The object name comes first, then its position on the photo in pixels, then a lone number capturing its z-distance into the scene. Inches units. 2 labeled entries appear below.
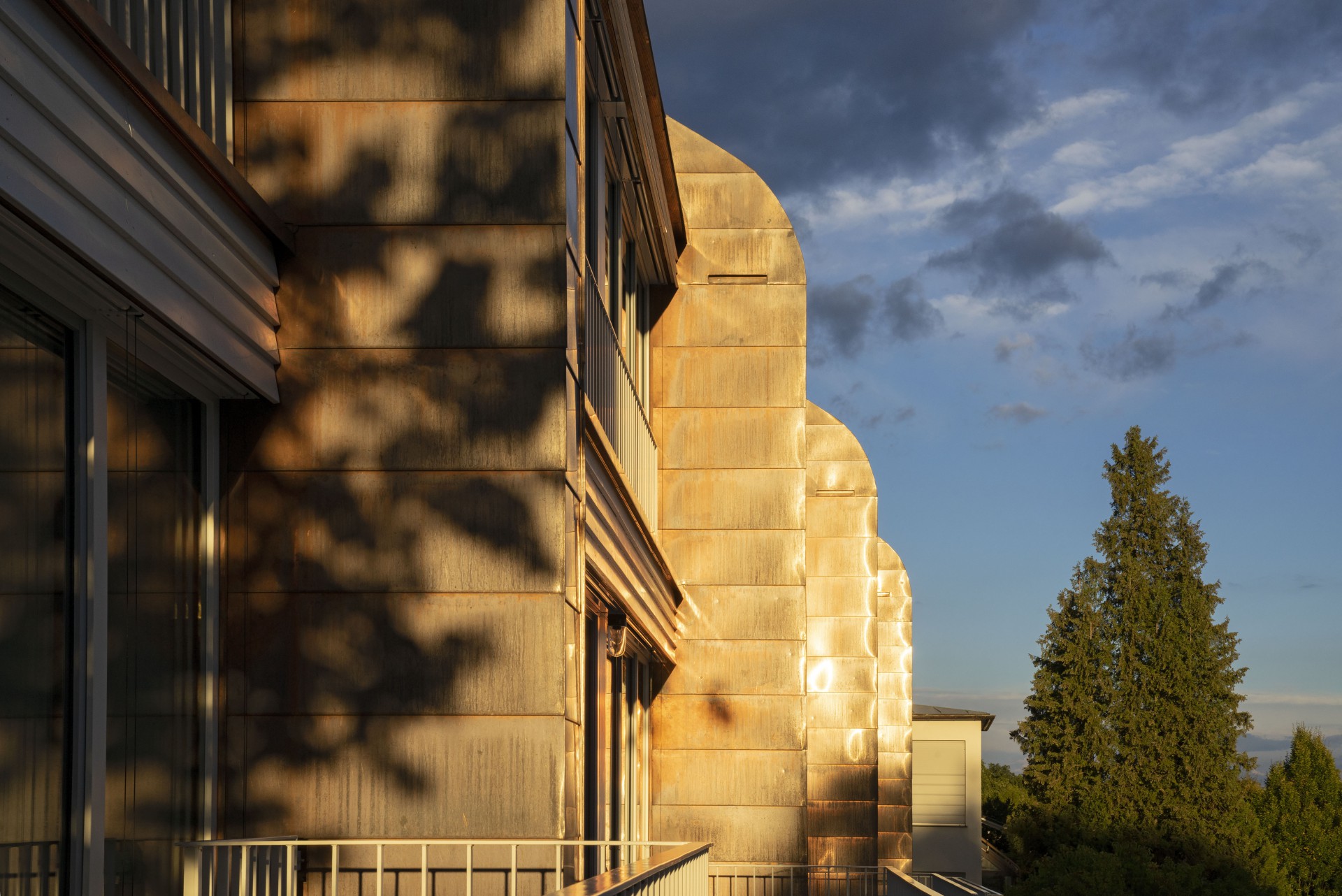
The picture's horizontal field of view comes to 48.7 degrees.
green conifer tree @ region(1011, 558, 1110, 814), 1990.7
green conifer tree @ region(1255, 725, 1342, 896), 1961.1
